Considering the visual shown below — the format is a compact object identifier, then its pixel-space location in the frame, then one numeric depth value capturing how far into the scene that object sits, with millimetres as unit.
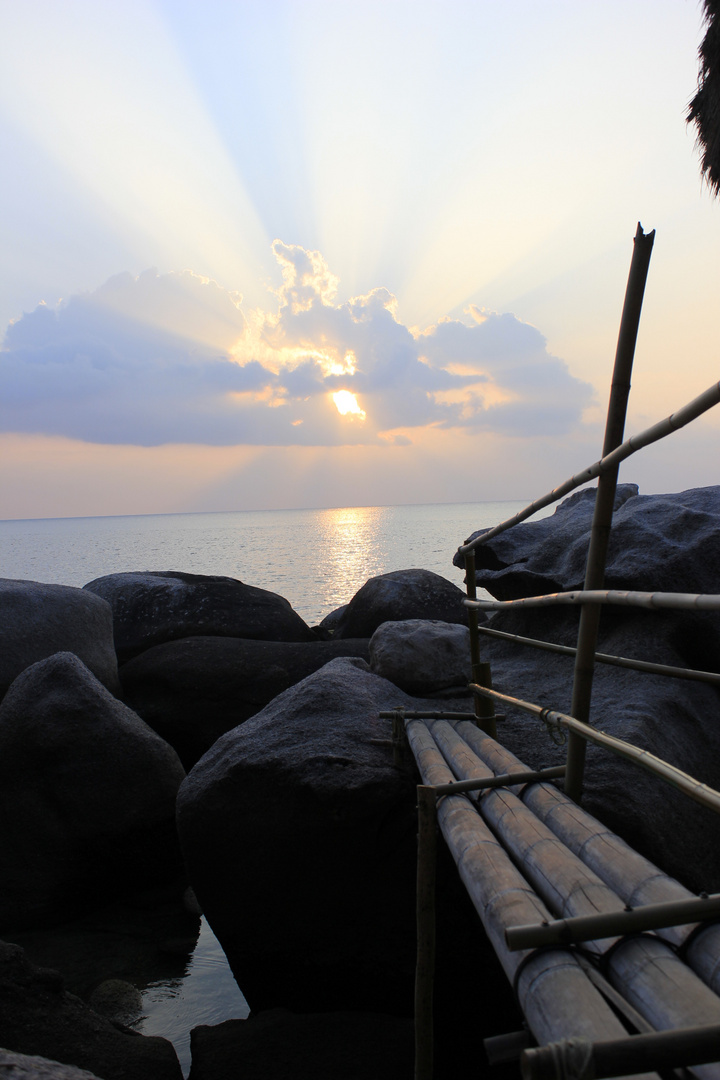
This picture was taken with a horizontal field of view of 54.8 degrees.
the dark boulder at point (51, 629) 6676
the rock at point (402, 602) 9320
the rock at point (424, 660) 4383
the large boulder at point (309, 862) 3055
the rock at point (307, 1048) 2848
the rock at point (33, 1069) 1906
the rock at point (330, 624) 10992
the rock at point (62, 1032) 2703
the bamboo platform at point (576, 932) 1068
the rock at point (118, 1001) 3773
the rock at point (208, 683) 7078
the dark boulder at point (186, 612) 9234
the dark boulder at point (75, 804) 4844
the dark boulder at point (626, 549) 4453
